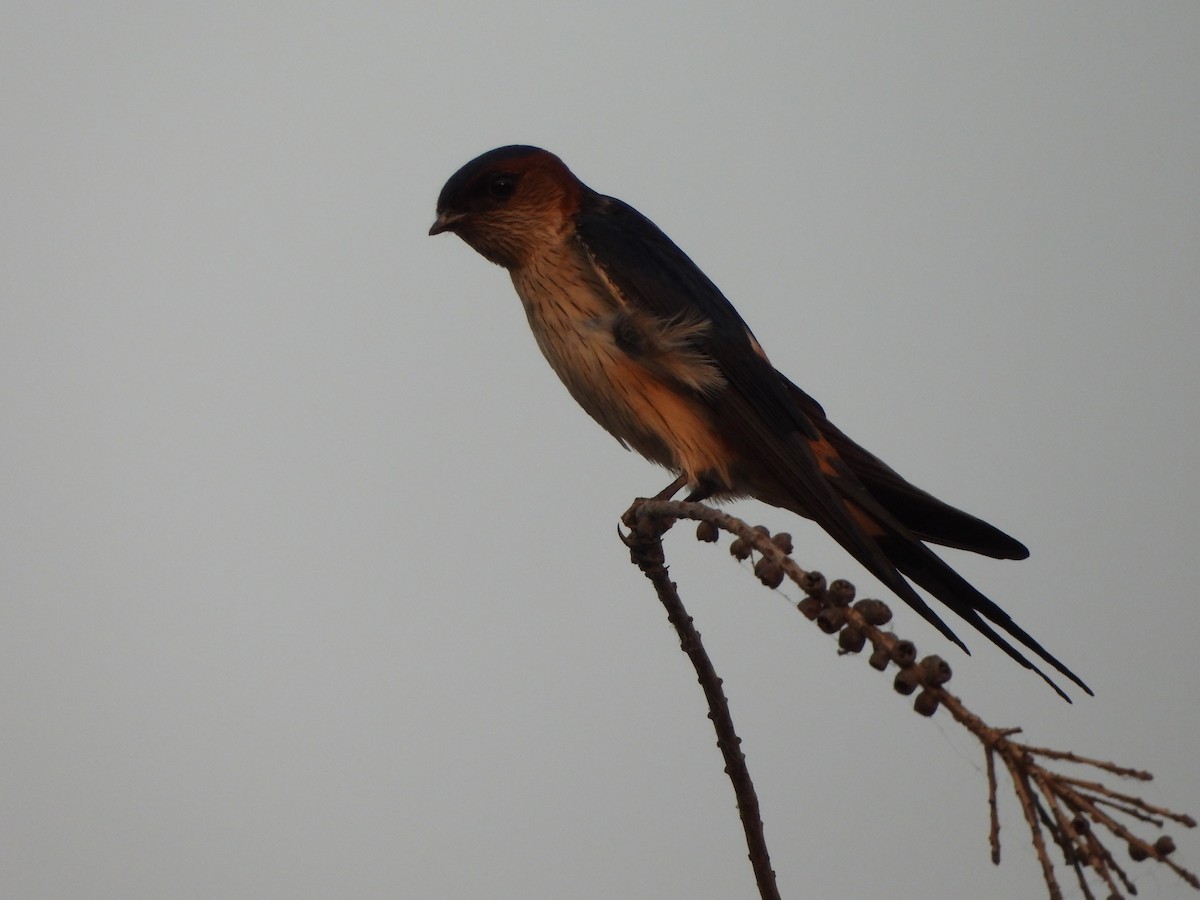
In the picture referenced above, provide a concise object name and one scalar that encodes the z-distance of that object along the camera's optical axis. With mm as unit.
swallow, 7055
